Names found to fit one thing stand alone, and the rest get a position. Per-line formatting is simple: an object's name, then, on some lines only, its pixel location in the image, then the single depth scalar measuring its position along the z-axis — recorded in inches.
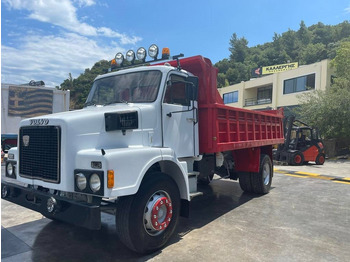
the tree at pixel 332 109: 732.7
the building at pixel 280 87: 1145.4
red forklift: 563.5
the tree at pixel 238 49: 4109.3
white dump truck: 135.0
